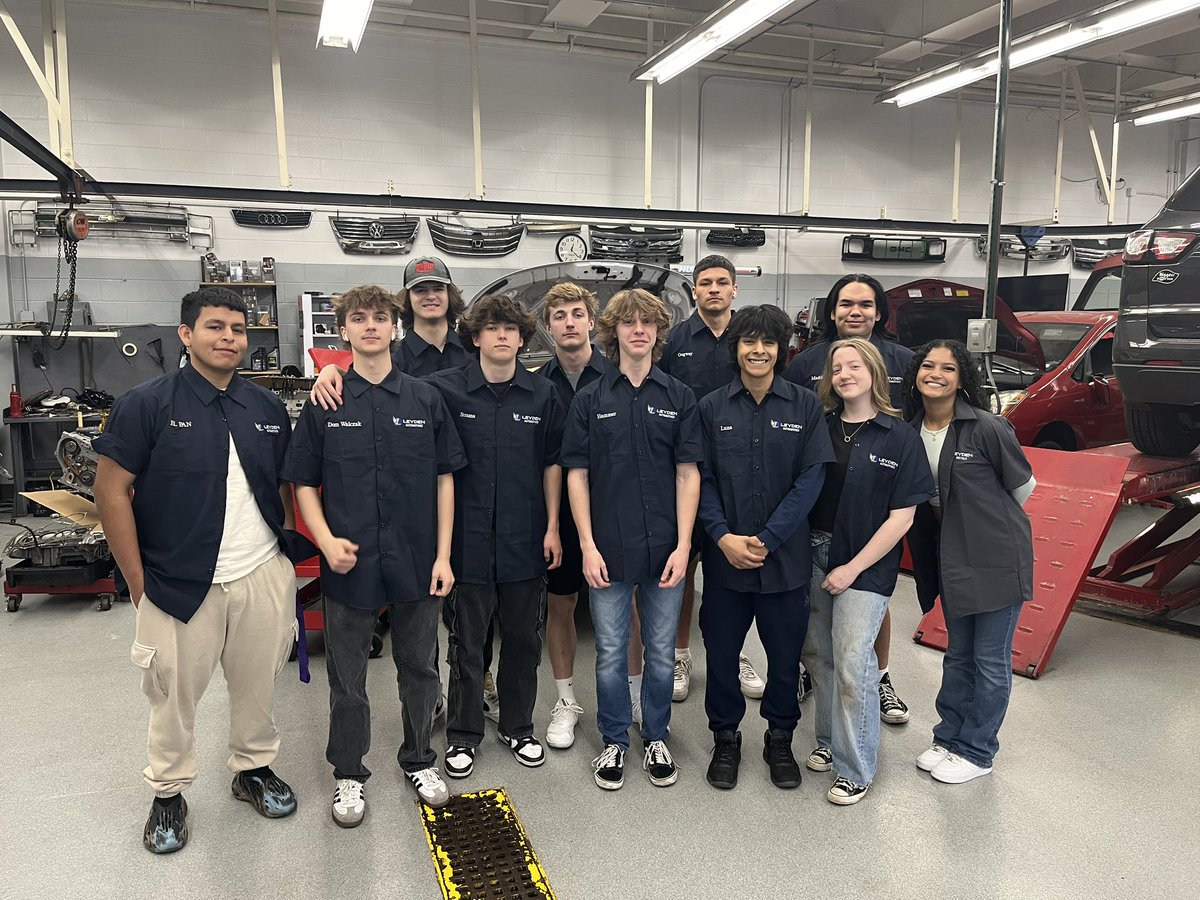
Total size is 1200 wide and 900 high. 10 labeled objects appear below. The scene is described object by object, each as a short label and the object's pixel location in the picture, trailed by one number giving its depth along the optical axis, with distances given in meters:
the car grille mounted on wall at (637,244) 9.05
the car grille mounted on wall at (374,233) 8.43
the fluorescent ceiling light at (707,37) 5.45
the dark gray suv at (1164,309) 3.50
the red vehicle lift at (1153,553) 3.92
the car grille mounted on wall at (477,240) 8.70
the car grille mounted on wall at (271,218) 8.19
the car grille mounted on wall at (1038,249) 10.73
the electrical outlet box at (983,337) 3.91
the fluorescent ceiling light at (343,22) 5.16
